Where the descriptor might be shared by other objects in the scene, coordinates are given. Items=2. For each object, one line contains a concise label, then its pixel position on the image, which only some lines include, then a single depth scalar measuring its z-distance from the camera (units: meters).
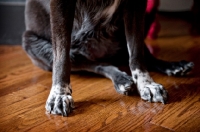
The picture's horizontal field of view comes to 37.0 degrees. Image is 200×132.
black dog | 1.32
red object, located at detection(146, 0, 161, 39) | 2.15
